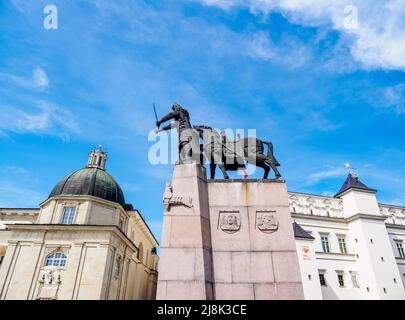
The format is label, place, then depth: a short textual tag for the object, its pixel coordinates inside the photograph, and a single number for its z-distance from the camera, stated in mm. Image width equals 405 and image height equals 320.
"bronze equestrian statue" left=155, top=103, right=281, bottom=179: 11750
